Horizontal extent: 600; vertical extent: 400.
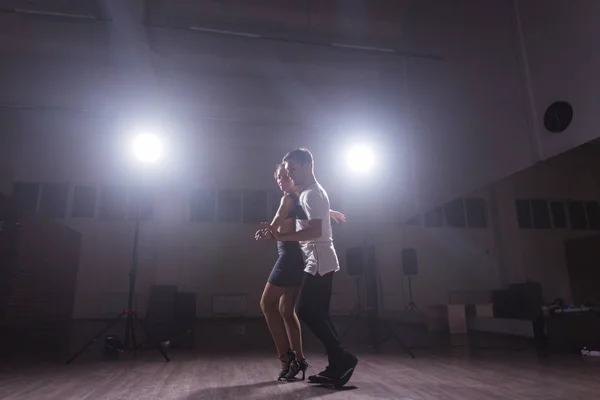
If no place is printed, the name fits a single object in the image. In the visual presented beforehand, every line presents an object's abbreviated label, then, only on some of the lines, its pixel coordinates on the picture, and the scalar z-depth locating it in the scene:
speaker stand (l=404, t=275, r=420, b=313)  6.79
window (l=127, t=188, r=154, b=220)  7.68
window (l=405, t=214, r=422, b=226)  7.29
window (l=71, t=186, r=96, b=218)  7.46
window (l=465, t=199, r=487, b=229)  7.80
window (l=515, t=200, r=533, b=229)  7.92
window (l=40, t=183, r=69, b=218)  7.34
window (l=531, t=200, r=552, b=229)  7.95
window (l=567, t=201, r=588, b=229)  7.96
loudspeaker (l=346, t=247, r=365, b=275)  4.38
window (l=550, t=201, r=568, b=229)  8.01
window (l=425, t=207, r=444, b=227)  7.71
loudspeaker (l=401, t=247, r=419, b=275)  5.91
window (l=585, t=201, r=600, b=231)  7.80
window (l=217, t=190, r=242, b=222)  8.04
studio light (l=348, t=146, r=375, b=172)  5.51
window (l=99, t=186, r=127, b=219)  7.58
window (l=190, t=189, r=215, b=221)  7.93
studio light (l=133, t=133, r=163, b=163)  3.90
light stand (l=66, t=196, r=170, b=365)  3.40
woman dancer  2.11
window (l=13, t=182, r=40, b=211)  7.21
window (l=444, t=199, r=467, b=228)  7.74
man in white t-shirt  1.92
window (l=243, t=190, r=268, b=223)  8.09
